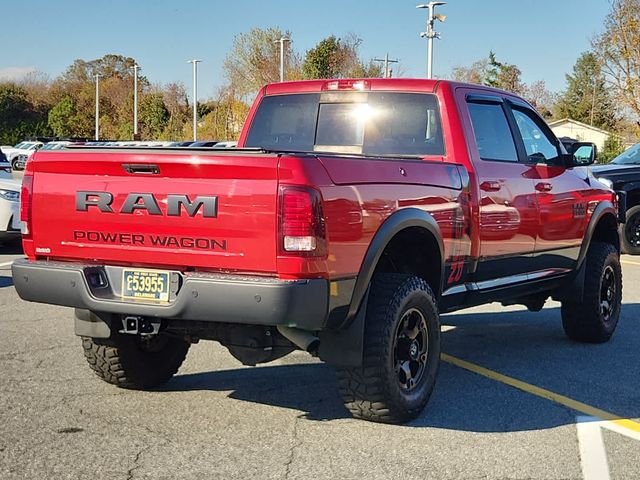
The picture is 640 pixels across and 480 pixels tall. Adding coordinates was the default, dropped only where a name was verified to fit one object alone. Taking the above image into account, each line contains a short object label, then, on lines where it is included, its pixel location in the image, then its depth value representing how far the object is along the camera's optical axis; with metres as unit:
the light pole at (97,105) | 70.62
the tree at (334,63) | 49.31
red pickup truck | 4.27
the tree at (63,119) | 74.88
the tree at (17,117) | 74.31
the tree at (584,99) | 79.00
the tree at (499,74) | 69.00
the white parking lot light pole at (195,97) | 52.72
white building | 70.02
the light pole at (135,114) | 63.40
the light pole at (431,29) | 32.53
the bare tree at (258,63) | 51.25
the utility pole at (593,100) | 79.70
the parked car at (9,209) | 12.16
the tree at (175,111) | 59.37
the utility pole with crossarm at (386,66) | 49.31
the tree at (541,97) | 80.38
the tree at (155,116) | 61.56
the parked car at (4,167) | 13.91
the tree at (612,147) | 40.84
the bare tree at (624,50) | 36.34
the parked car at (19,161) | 48.19
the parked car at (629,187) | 13.89
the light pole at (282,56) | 46.76
